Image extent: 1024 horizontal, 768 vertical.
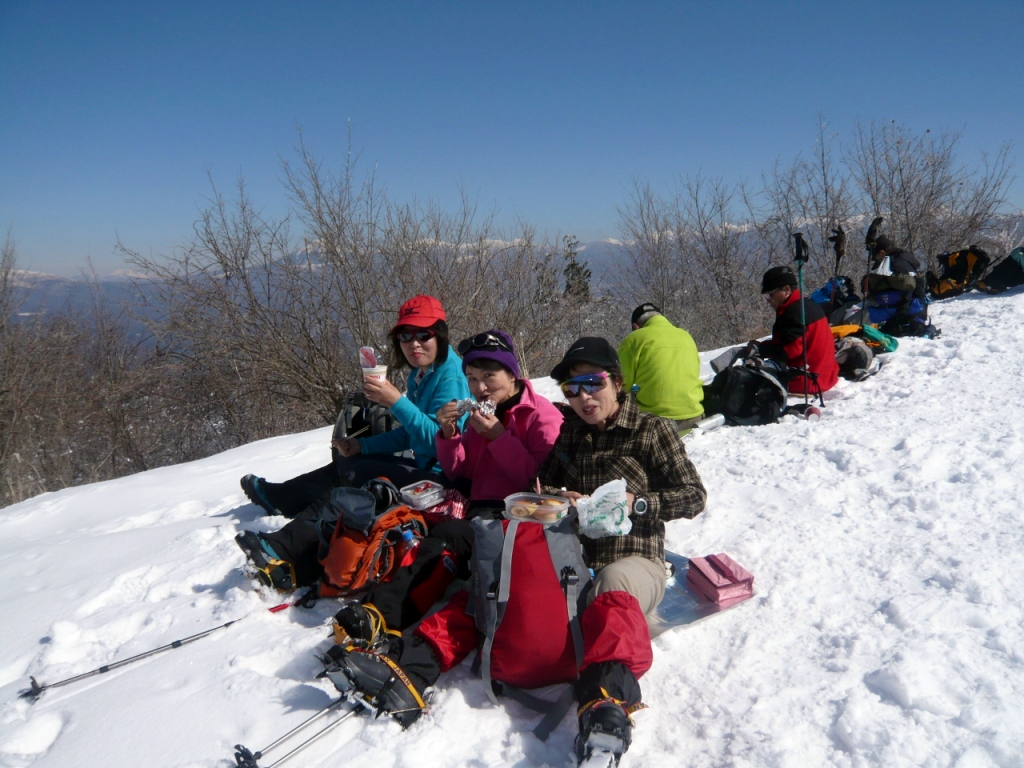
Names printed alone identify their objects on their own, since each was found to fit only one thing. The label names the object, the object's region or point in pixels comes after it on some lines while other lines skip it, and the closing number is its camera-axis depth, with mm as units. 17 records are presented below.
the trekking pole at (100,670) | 2574
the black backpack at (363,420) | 4008
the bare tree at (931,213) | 16328
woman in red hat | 3529
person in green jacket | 5008
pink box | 2809
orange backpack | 2910
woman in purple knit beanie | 3172
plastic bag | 2254
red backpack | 2301
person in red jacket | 5809
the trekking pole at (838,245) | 8141
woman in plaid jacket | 2121
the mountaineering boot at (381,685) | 2178
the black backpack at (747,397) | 5512
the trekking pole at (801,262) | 5691
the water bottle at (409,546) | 2920
